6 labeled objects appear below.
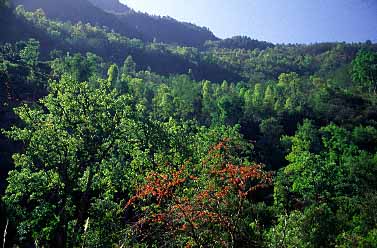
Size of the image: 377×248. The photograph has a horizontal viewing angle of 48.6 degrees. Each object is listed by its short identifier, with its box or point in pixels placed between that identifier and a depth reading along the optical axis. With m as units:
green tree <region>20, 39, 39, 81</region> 84.19
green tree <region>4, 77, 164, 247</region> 19.62
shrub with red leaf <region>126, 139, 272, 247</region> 9.85
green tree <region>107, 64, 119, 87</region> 87.82
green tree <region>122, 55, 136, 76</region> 119.62
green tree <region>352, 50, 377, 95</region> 88.25
